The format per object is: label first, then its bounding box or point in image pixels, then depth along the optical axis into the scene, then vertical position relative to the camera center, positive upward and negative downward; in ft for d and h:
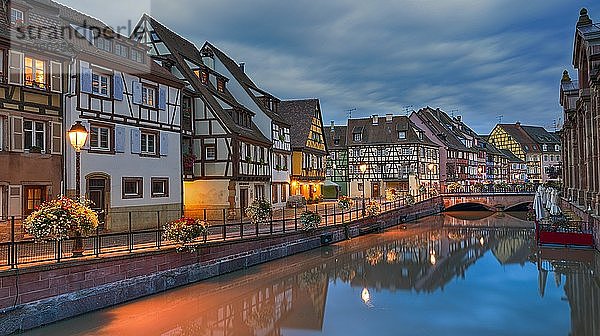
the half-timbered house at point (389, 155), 181.98 +7.89
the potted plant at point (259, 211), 71.20 -4.25
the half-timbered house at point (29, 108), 52.60 +8.05
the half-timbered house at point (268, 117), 111.96 +13.76
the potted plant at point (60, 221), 41.75 -2.94
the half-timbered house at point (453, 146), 203.72 +12.64
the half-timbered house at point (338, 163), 193.47 +5.97
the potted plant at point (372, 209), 110.63 -6.57
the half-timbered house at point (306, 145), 139.33 +9.42
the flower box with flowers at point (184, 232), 54.08 -5.22
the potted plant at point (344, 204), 105.91 -5.20
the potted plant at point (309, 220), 80.79 -6.22
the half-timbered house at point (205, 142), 87.86 +6.74
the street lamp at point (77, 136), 40.68 +3.72
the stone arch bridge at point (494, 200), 169.48 -7.67
